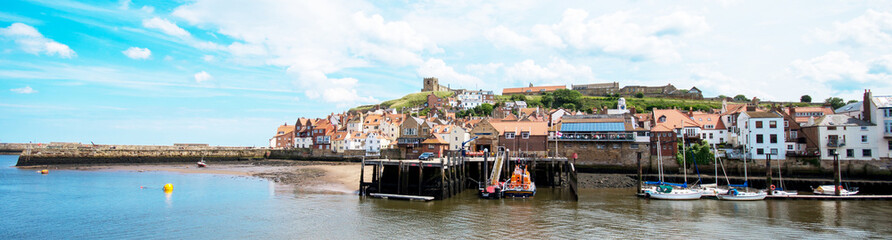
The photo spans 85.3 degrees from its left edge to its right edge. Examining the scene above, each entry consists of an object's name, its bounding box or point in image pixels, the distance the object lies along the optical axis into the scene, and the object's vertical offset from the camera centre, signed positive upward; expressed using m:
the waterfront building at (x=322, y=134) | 84.99 +3.45
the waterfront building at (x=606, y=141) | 54.19 +2.14
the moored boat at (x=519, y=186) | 35.25 -2.08
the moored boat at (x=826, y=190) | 37.16 -1.98
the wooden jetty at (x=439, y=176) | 34.28 -1.61
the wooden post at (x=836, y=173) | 34.75 -0.61
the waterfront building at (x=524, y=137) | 56.69 +2.48
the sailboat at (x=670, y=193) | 34.94 -2.28
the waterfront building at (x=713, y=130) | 57.69 +3.84
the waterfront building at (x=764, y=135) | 49.38 +2.92
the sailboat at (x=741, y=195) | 34.25 -2.32
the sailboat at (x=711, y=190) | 35.93 -2.11
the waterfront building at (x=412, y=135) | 70.81 +3.00
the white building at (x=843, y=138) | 44.97 +2.58
